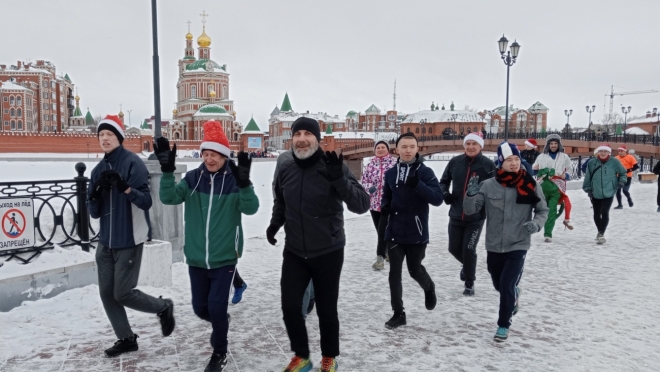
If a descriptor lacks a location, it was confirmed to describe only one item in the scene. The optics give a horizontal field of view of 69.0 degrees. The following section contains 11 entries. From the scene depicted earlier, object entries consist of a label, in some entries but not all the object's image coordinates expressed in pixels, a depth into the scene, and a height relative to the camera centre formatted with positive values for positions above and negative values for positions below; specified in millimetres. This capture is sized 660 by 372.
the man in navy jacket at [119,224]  3820 -623
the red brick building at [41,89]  78438 +9582
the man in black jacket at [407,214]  4656 -653
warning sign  5191 -853
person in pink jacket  7098 -415
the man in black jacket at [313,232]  3547 -629
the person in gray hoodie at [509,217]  4441 -645
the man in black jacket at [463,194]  5582 -537
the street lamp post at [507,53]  18609 +3767
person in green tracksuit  3699 -572
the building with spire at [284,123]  100125 +5503
